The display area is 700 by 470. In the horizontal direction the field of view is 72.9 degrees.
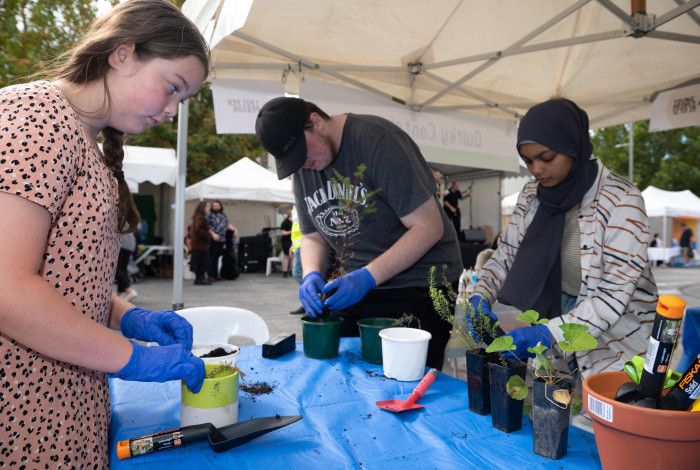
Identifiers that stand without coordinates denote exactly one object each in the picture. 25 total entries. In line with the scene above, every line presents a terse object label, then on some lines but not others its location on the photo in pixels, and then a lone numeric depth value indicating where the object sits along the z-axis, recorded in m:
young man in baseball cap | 1.70
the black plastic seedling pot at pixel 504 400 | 1.00
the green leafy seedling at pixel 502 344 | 0.92
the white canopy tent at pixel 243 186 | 10.45
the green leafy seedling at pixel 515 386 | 0.98
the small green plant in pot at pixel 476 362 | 1.10
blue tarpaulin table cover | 0.90
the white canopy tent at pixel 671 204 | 16.33
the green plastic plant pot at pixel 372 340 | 1.50
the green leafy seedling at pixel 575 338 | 0.83
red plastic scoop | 1.13
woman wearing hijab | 1.57
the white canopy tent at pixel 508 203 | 14.66
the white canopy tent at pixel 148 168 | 9.60
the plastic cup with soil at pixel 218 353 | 1.16
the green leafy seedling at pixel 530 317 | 0.93
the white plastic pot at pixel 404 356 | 1.31
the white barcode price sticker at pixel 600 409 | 0.71
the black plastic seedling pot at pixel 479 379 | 1.10
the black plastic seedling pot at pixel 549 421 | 0.89
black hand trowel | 0.90
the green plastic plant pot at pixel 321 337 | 1.53
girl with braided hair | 0.75
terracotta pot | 0.66
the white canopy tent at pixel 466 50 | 3.35
